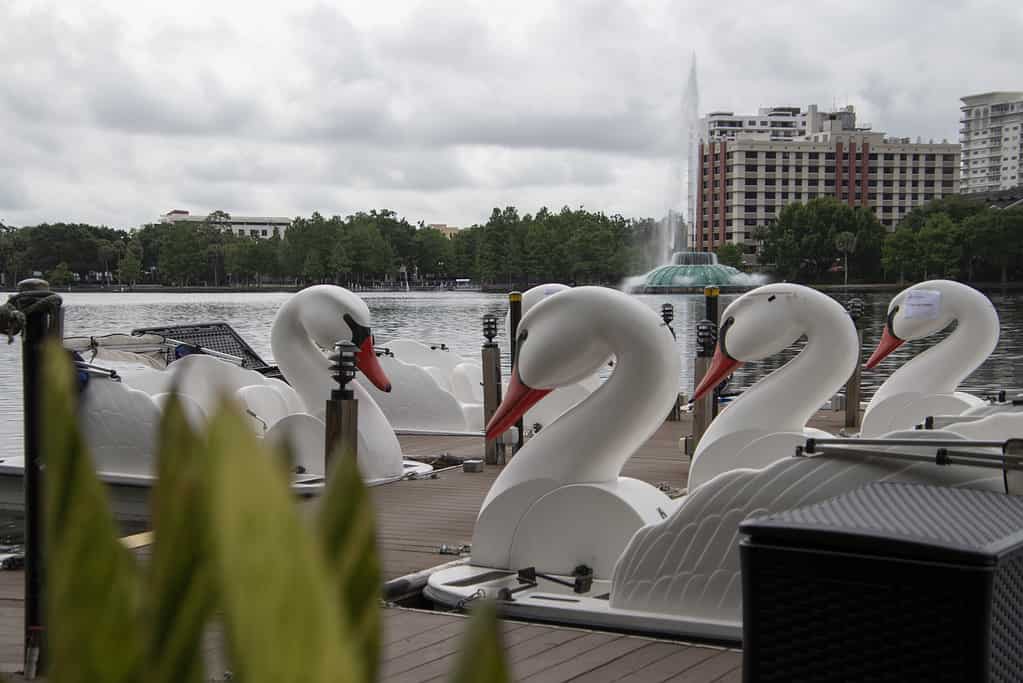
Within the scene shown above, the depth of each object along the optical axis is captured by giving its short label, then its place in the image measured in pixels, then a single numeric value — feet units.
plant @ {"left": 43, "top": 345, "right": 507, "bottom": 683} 1.58
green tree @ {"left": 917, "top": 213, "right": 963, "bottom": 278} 287.07
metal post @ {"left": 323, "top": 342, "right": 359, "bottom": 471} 26.89
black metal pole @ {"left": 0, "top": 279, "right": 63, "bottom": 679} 14.35
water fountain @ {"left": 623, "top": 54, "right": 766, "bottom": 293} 281.54
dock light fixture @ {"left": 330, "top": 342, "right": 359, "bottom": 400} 27.02
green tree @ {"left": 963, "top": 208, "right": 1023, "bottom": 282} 277.44
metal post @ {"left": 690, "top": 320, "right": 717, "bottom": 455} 34.71
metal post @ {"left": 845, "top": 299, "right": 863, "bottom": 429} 44.98
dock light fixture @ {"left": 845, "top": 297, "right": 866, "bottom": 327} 45.03
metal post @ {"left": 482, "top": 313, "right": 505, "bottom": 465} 37.56
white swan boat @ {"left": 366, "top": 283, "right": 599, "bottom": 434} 43.42
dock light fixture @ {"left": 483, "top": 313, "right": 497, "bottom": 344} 41.10
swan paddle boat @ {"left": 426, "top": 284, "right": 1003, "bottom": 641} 15.94
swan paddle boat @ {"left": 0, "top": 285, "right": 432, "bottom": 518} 32.45
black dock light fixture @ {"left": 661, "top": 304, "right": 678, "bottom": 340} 48.42
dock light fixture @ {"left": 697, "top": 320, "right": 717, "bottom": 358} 36.29
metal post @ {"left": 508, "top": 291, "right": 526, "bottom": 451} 38.04
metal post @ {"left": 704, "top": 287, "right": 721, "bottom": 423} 41.50
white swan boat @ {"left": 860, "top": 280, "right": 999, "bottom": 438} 34.01
